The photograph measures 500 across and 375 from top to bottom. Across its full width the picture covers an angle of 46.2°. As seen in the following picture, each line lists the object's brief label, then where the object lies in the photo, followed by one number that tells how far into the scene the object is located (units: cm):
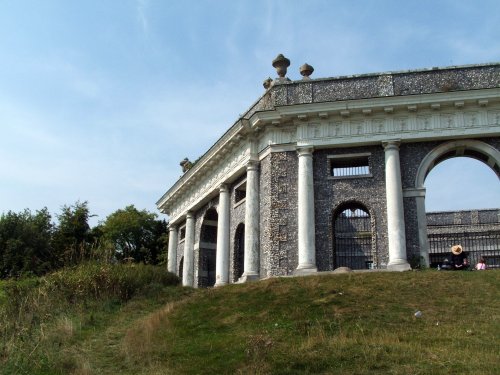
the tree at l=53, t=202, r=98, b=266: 4038
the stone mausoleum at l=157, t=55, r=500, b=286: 2297
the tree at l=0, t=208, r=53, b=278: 3706
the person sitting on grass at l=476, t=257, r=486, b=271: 2184
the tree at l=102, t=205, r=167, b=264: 4806
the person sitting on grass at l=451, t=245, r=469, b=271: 2095
